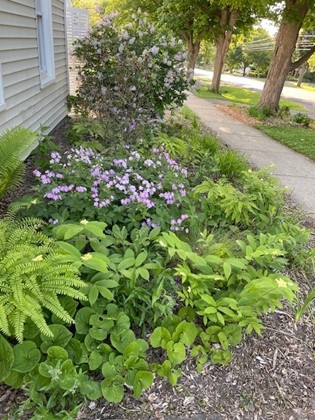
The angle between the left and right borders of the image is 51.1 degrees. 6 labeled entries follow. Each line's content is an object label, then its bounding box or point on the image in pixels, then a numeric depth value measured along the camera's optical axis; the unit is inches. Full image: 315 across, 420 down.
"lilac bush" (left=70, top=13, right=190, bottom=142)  175.8
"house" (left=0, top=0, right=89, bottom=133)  146.0
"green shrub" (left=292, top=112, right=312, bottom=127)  383.9
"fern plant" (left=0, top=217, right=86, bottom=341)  52.4
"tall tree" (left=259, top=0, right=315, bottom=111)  353.7
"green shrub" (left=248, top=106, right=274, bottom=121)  391.7
